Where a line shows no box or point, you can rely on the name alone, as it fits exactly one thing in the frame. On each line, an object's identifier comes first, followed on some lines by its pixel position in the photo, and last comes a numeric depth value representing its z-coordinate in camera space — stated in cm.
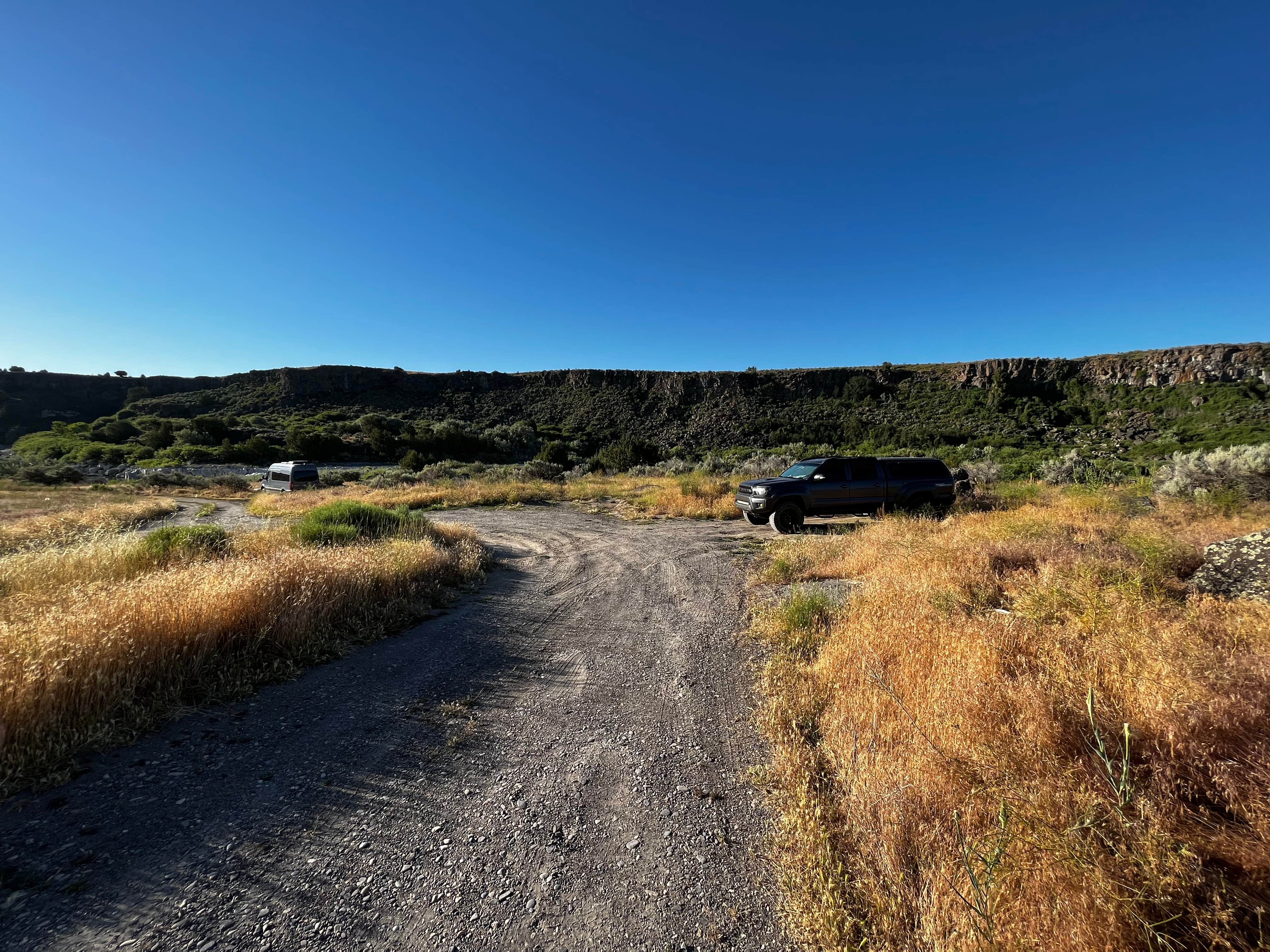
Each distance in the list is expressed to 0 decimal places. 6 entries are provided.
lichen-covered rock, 484
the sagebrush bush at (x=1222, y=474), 1094
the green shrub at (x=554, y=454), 3697
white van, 2280
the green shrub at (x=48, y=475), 2553
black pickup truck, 1247
